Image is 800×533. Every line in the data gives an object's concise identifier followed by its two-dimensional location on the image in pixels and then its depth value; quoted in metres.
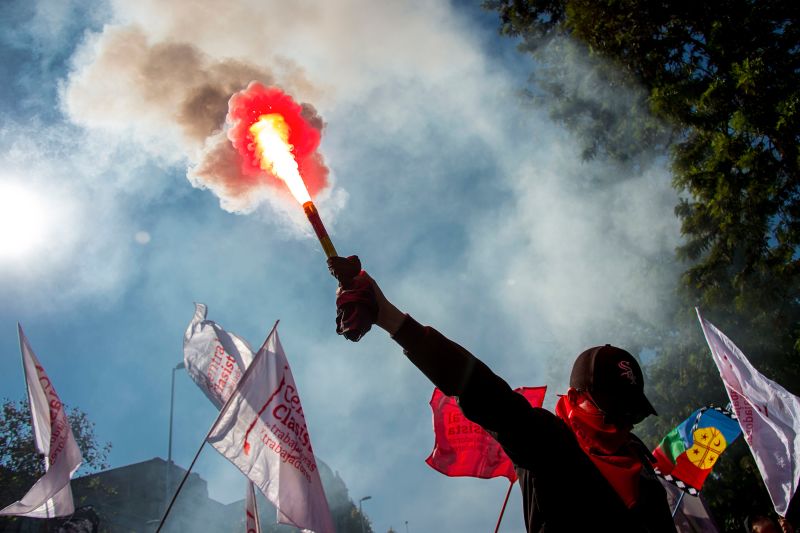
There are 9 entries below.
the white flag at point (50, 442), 6.45
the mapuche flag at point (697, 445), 7.56
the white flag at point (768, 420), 6.12
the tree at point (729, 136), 8.52
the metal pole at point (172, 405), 22.57
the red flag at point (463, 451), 7.56
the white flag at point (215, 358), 7.53
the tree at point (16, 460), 17.95
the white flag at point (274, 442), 5.54
